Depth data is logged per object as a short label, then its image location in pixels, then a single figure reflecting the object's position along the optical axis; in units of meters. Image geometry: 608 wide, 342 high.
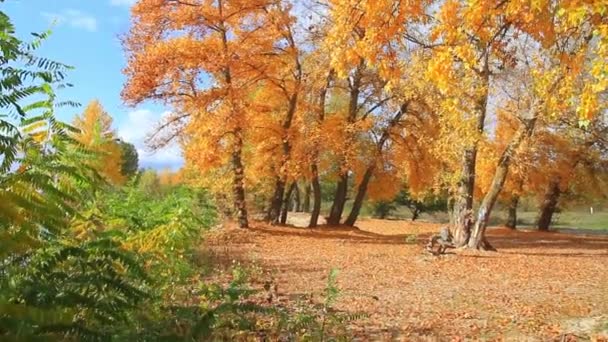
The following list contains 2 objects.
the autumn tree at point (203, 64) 18.88
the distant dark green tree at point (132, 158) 45.46
